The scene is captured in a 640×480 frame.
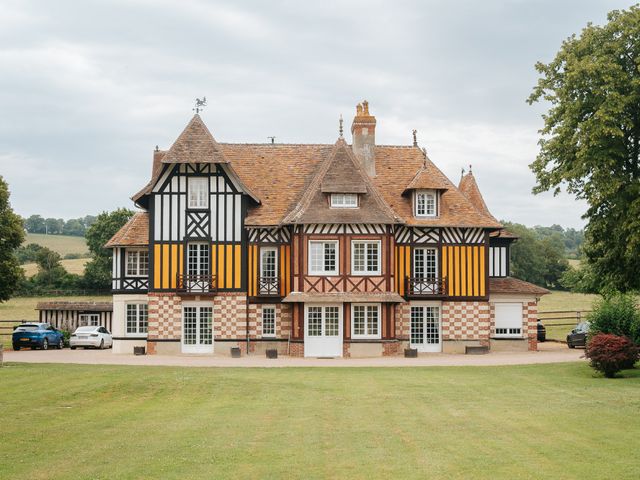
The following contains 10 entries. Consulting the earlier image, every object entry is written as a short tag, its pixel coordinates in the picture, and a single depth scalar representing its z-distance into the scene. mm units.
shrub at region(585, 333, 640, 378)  24047
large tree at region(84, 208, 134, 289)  69625
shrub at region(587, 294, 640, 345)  30875
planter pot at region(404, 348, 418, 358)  33466
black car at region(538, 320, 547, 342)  43750
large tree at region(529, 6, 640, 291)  24931
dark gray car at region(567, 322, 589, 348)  37938
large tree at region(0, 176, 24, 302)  41000
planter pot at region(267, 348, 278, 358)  33562
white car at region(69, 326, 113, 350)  41250
